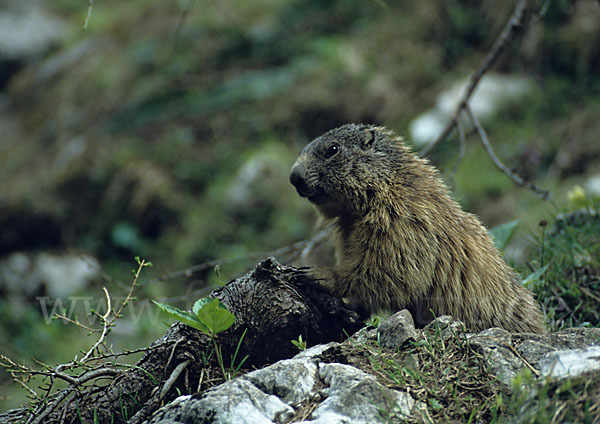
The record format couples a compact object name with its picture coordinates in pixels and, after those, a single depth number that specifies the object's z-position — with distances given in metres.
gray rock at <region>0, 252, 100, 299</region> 16.64
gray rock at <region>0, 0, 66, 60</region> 23.23
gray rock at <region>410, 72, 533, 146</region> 16.85
